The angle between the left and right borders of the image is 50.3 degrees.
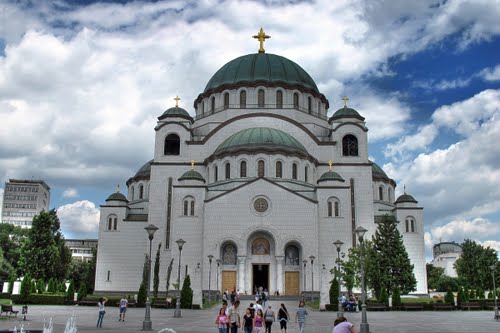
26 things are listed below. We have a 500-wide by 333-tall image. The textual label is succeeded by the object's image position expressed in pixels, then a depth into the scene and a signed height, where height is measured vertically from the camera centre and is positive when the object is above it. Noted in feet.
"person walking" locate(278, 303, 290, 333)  61.41 -3.40
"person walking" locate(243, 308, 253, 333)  52.70 -3.72
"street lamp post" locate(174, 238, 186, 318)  90.00 -4.28
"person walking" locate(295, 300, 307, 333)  61.41 -3.38
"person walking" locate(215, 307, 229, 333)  50.78 -3.54
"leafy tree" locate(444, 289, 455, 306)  119.14 -2.05
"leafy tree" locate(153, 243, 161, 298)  135.90 +2.11
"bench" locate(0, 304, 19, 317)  79.97 -4.04
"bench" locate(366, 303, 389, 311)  114.21 -3.98
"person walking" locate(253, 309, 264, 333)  52.31 -3.59
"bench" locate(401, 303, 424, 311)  115.55 -3.78
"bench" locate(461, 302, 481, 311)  120.37 -3.54
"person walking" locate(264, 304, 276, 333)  59.65 -3.42
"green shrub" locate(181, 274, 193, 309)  112.46 -2.59
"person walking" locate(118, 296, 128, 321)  80.18 -3.34
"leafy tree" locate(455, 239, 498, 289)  189.98 +9.00
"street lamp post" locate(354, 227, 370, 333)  66.03 -4.40
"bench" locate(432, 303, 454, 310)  116.57 -3.74
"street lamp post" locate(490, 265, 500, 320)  90.39 -4.41
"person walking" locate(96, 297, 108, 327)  72.54 -3.87
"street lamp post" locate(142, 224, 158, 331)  68.33 -4.93
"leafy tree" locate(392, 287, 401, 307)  115.44 -2.56
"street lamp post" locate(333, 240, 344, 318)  95.20 -2.67
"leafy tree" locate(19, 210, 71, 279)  167.84 +9.73
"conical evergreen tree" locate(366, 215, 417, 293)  146.82 +7.68
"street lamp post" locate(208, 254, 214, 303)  139.62 +3.06
